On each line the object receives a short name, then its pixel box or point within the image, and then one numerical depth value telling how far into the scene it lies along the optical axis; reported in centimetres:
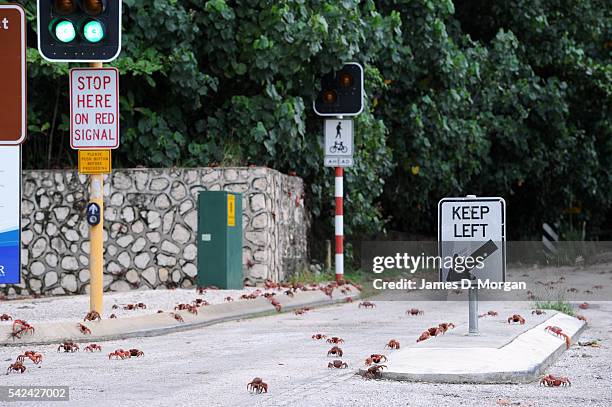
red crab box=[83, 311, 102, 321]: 1521
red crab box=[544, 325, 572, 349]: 1349
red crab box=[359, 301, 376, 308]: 2070
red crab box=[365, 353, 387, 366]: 1066
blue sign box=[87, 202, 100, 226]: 1568
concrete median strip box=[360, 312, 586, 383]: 1002
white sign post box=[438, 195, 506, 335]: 1244
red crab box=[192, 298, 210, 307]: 1801
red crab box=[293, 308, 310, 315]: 1905
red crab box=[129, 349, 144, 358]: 1238
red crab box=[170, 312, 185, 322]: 1635
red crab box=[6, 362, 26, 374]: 1104
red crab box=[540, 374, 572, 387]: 986
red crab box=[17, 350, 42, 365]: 1168
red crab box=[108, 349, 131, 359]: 1222
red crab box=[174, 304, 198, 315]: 1713
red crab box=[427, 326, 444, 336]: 1350
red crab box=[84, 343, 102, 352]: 1321
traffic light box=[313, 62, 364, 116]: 2528
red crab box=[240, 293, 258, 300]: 1952
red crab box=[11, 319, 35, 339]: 1392
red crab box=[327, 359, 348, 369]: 1095
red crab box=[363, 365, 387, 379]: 1017
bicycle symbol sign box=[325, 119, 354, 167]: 2508
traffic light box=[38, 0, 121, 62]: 1485
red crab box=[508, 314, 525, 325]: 1484
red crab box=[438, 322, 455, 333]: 1392
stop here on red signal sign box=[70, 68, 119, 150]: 1560
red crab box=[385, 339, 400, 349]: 1275
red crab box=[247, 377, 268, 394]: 939
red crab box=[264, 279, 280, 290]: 2269
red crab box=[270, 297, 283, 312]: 1941
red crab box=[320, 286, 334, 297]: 2226
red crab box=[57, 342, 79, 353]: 1314
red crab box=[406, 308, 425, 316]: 1860
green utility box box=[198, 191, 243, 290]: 2156
